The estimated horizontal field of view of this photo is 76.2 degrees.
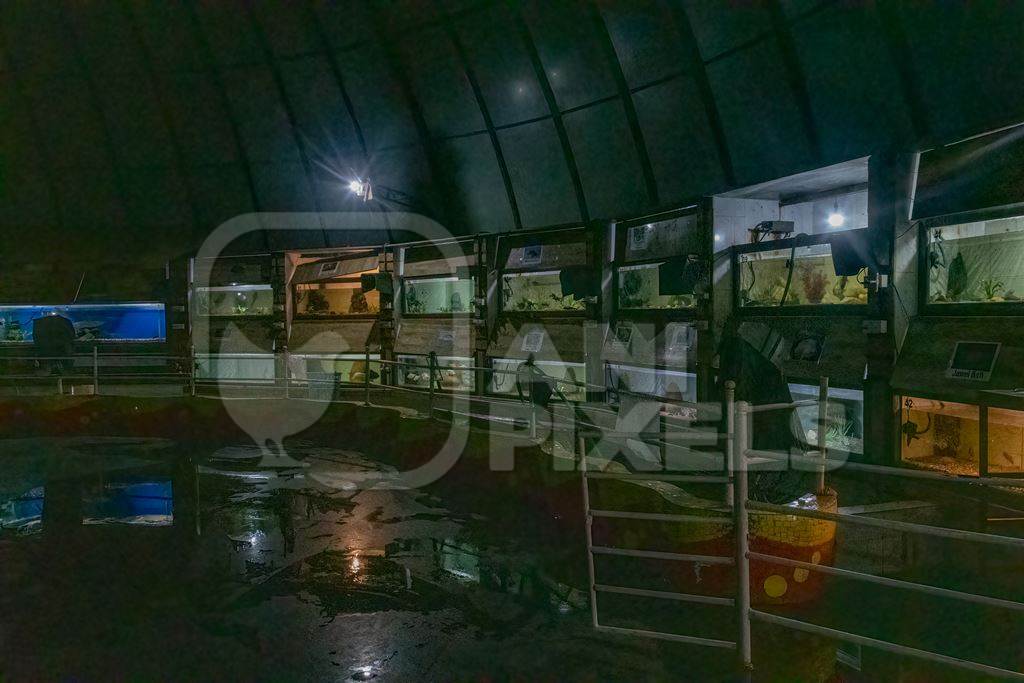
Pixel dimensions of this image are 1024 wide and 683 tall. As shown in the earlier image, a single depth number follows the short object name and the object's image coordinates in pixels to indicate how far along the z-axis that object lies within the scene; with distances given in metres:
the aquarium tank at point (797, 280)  10.26
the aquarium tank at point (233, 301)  22.09
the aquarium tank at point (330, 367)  20.22
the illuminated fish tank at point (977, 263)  8.02
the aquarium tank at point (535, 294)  16.06
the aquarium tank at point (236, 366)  21.41
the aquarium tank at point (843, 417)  9.78
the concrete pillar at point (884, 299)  9.02
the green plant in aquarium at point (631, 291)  14.10
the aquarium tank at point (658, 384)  12.42
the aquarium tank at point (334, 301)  21.39
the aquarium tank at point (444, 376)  17.91
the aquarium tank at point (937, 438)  9.05
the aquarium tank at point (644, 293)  13.31
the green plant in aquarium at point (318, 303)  21.84
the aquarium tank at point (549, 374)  15.15
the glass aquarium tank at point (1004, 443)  8.35
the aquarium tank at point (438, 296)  18.31
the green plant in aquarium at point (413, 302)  19.26
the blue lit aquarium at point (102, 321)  22.06
